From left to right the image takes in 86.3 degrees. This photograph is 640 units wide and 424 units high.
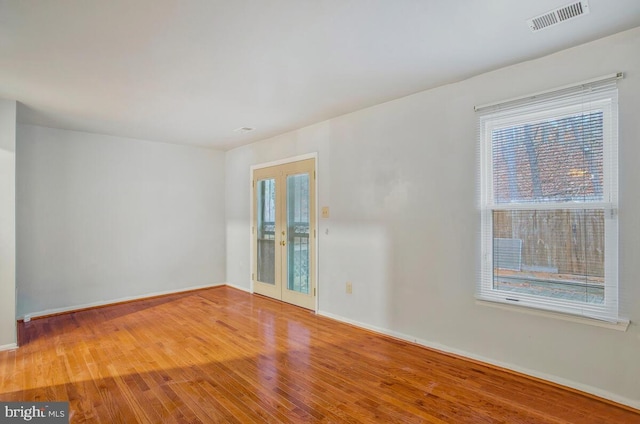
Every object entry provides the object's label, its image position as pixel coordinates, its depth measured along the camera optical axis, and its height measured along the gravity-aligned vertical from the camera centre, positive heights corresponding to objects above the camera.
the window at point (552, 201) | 2.46 +0.08
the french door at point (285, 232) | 4.81 -0.32
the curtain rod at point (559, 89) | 2.41 +0.94
